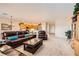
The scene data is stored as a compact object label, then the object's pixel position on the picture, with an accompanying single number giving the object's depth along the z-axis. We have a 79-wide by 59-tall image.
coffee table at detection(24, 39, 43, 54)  1.16
